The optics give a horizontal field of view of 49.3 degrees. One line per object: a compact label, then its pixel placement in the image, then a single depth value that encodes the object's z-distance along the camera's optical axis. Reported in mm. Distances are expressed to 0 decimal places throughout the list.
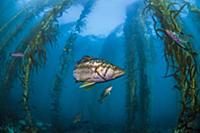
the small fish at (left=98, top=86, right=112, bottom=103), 3133
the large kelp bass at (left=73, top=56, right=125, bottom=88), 2407
